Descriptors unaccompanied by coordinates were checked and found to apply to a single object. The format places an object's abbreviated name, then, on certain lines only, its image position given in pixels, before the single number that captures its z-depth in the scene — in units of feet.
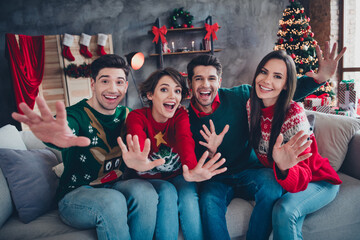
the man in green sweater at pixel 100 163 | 3.34
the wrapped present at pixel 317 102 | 9.92
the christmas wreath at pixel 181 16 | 14.34
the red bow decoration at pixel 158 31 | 13.38
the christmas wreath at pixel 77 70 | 12.76
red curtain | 12.24
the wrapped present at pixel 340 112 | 8.53
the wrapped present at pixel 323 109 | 8.86
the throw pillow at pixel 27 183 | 4.15
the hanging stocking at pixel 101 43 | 13.04
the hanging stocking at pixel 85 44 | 13.00
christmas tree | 12.80
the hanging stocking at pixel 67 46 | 12.69
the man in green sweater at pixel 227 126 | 4.48
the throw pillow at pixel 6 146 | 4.02
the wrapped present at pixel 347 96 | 8.68
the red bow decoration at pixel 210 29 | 13.84
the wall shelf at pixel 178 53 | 13.98
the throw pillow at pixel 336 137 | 5.32
